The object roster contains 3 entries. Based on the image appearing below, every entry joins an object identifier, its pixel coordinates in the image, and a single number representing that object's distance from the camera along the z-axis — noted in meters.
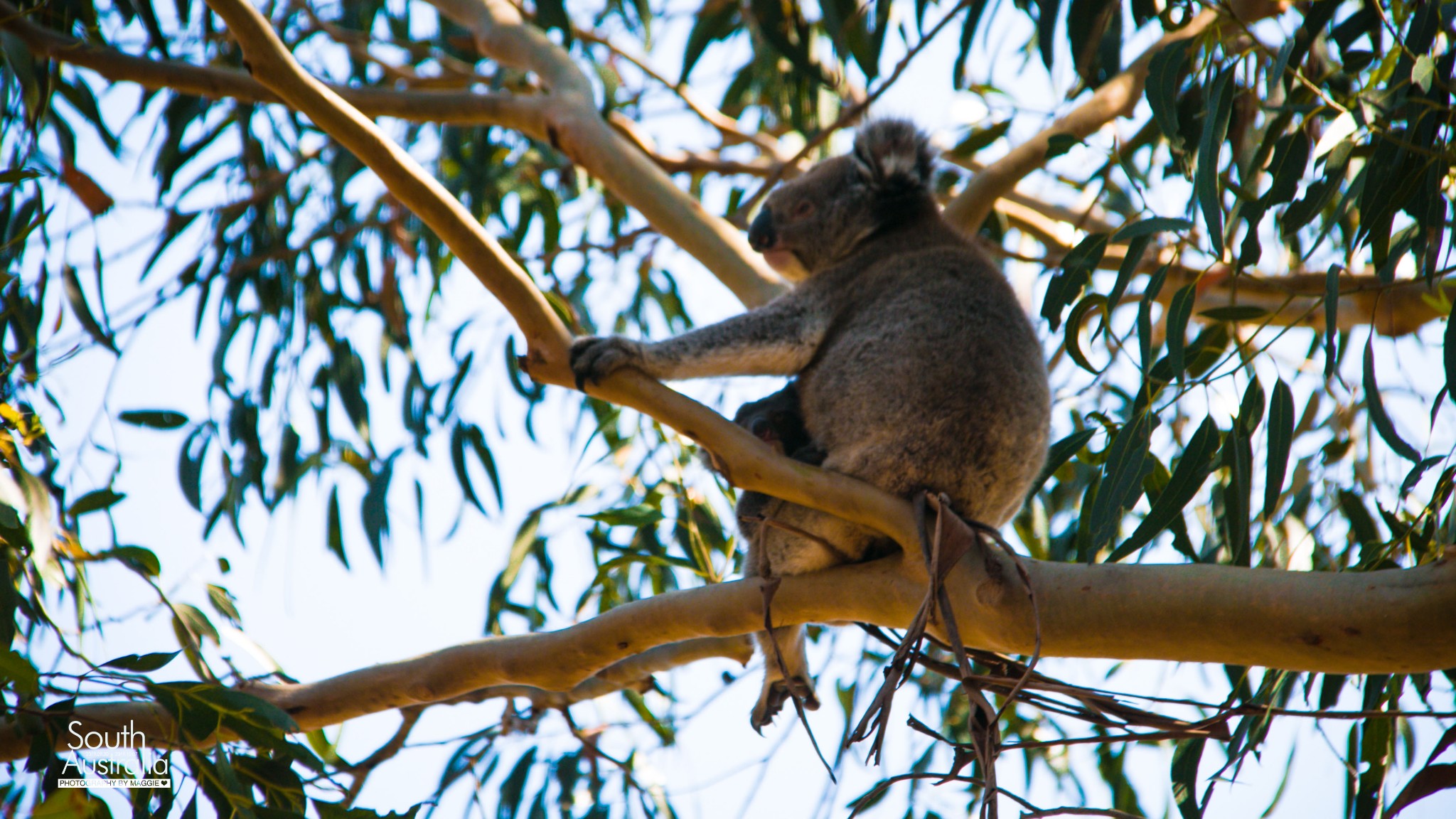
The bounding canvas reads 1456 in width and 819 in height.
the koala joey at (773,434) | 11.84
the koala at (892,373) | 11.76
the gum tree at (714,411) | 11.50
